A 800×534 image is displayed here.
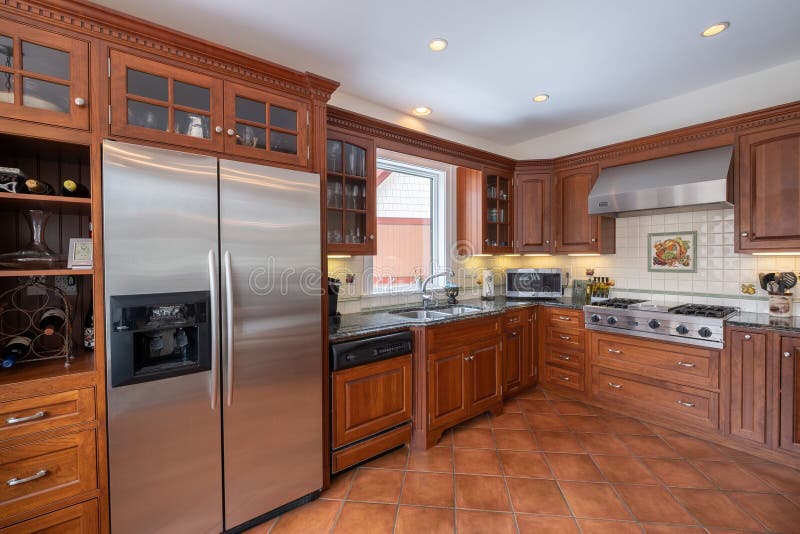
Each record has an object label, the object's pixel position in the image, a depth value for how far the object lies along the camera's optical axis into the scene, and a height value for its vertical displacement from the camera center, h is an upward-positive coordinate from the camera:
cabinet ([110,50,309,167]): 1.50 +0.72
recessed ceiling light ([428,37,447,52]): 2.17 +1.38
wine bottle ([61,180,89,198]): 1.49 +0.33
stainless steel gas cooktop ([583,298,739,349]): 2.51 -0.46
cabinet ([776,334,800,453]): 2.19 -0.84
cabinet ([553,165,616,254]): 3.41 +0.41
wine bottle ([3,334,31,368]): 1.52 -0.37
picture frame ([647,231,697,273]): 3.08 +0.08
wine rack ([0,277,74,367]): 1.57 -0.25
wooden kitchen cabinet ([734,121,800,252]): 2.37 +0.50
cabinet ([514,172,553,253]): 3.73 +0.55
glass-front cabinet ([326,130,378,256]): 2.54 +0.52
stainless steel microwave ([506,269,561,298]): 3.70 -0.23
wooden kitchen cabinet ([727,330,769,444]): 2.31 -0.84
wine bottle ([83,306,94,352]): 1.71 -0.34
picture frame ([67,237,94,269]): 1.52 +0.05
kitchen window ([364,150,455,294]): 3.24 +0.41
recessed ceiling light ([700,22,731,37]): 2.08 +1.41
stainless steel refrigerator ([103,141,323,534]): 1.45 -0.35
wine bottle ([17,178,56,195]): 1.42 +0.32
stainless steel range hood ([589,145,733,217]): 2.57 +0.62
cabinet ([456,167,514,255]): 3.56 +0.54
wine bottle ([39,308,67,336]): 1.65 -0.26
